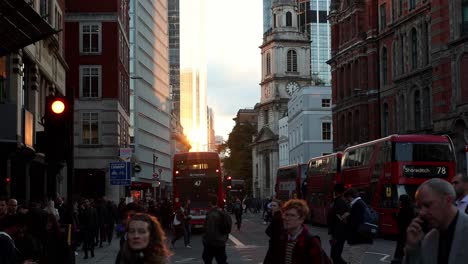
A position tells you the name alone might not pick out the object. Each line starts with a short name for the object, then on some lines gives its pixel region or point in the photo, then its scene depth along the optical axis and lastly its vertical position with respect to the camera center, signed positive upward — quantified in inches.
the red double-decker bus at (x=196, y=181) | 1668.3 +34.9
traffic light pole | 433.1 +25.0
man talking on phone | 224.2 -8.7
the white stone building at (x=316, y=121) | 3737.7 +328.4
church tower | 5644.7 +845.8
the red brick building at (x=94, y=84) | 2144.4 +283.9
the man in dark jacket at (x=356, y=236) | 569.0 -25.0
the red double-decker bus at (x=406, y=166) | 1334.9 +47.0
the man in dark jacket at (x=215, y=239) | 685.9 -31.1
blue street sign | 1232.8 +36.8
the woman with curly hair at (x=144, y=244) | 245.3 -12.5
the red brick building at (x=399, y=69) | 2027.6 +361.1
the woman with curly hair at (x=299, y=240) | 336.2 -16.3
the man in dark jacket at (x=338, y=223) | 632.4 -18.9
